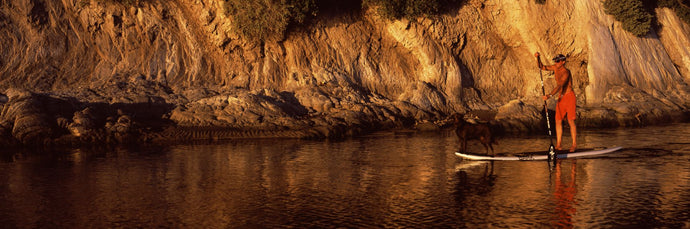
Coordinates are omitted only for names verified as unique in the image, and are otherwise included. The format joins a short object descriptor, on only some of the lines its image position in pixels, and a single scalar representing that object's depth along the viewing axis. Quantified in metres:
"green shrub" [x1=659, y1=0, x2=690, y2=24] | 41.16
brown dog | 17.75
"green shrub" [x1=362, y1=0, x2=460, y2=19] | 34.06
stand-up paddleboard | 16.55
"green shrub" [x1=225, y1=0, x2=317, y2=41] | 32.22
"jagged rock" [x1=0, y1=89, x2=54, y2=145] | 24.17
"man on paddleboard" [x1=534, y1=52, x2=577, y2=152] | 16.91
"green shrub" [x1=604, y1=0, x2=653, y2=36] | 36.59
